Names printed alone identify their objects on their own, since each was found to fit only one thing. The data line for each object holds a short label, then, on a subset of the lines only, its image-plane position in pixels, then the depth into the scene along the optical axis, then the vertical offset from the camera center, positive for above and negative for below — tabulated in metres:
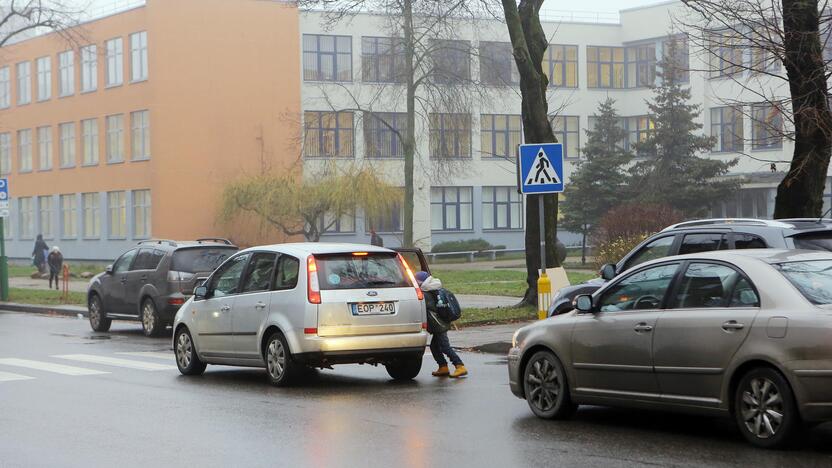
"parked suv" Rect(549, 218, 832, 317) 12.64 -0.18
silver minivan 13.84 -0.97
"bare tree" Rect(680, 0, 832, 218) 16.58 +2.05
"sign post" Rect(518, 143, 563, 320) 17.33 +0.77
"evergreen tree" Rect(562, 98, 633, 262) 57.19 +1.74
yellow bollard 17.55 -0.96
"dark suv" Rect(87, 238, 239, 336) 22.97 -0.97
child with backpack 15.04 -1.11
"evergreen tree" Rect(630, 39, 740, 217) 56.66 +2.63
